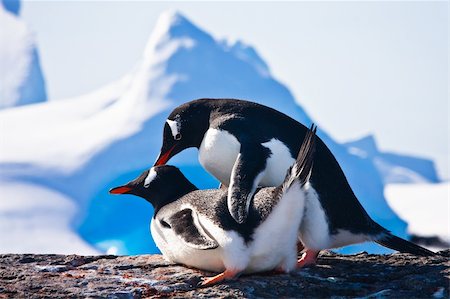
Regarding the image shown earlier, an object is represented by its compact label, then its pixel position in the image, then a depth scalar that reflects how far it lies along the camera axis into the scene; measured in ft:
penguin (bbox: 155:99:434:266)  17.08
